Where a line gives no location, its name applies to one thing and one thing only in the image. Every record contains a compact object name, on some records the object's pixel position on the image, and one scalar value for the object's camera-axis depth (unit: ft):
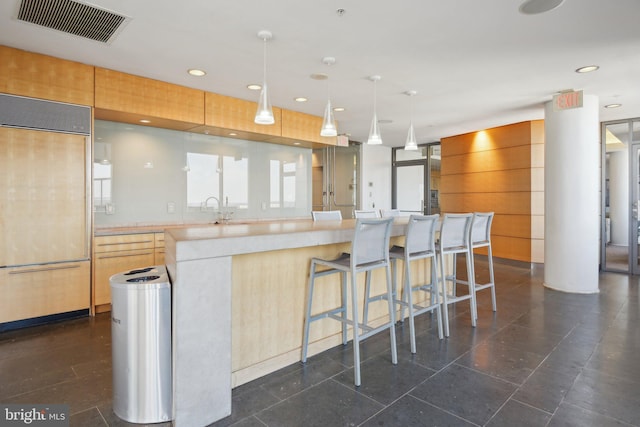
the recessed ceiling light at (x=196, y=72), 12.61
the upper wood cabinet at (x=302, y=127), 18.13
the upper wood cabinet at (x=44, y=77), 10.72
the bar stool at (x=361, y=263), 7.77
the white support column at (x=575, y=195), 15.25
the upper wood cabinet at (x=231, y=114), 15.17
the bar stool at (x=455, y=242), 10.69
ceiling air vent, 8.50
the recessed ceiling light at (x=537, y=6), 8.22
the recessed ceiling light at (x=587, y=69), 12.35
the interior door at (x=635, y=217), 18.93
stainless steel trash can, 6.34
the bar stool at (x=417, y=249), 9.35
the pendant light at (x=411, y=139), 15.12
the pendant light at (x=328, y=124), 12.28
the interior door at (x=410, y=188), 30.07
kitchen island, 6.12
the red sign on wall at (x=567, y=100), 14.60
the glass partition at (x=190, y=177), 14.55
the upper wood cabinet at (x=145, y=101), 12.49
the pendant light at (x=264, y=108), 10.12
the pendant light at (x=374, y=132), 13.50
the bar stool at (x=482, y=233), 12.22
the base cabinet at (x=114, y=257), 12.42
